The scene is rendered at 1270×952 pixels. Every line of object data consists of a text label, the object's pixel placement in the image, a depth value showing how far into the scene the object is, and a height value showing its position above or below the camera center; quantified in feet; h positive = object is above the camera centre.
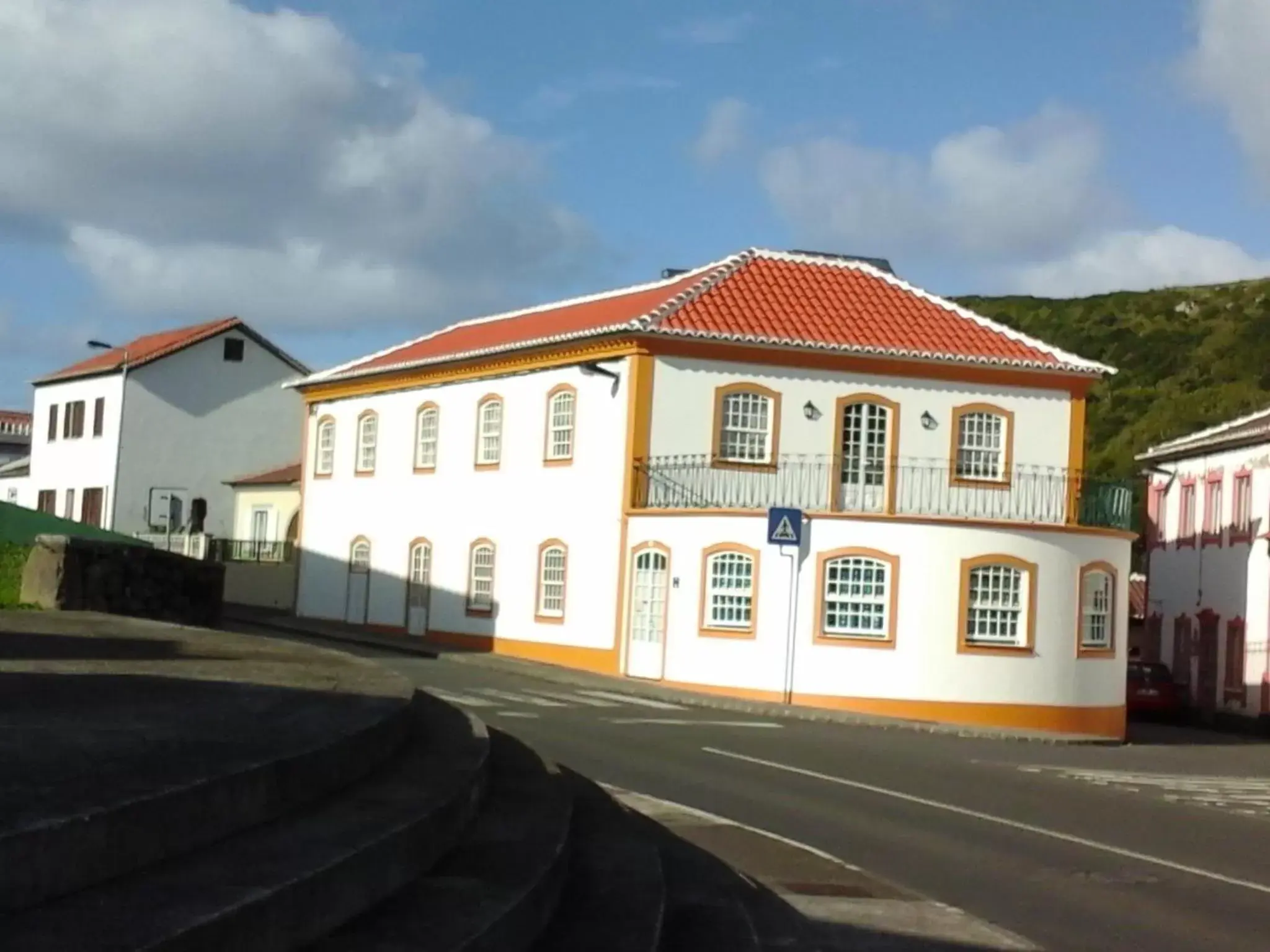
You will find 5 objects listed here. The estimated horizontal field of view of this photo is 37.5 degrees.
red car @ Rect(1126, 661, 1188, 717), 146.00 -2.21
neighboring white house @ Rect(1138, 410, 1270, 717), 142.20 +8.43
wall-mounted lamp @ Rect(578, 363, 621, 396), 121.90 +16.81
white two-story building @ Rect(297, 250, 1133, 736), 108.47 +9.04
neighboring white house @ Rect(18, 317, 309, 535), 213.25 +20.58
